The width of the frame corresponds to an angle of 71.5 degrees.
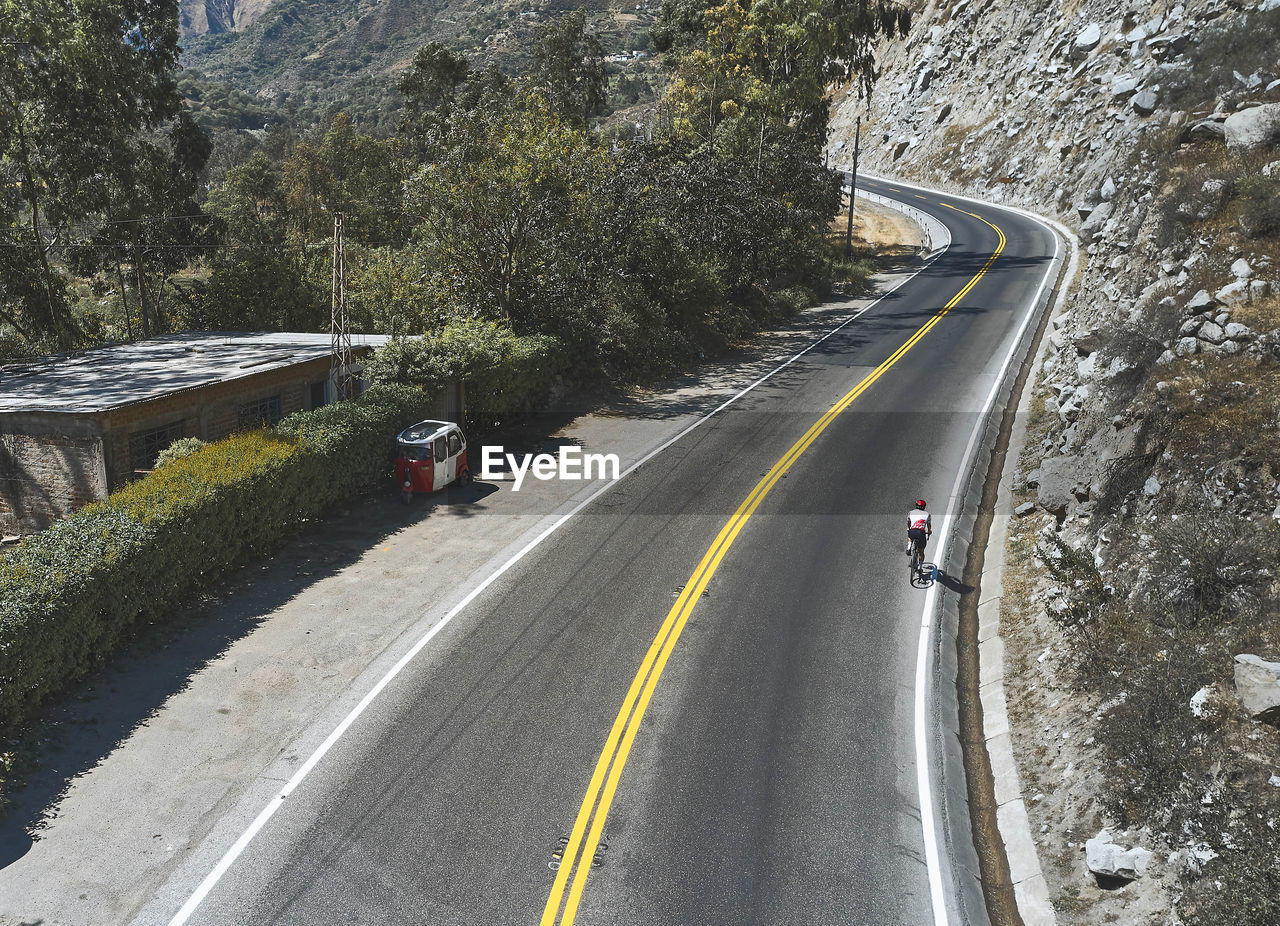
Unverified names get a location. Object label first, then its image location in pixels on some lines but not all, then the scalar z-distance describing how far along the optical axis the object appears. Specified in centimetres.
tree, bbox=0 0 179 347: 3130
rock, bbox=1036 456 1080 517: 1736
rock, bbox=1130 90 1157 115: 4542
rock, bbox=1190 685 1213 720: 1020
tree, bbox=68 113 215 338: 3650
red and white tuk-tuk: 2056
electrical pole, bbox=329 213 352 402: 2209
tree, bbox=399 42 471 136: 6462
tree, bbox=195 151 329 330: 3697
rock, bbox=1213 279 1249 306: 1711
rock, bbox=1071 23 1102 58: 6134
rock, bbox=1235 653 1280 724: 961
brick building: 1859
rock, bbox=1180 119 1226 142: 2414
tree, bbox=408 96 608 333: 2920
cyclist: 1620
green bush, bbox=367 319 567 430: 2367
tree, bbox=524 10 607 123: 6162
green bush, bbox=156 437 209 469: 1794
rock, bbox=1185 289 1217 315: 1717
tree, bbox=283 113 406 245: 6100
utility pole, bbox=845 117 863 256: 5272
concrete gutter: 967
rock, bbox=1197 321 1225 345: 1645
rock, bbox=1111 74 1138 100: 5116
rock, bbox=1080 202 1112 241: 3762
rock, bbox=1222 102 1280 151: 2205
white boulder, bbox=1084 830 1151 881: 914
